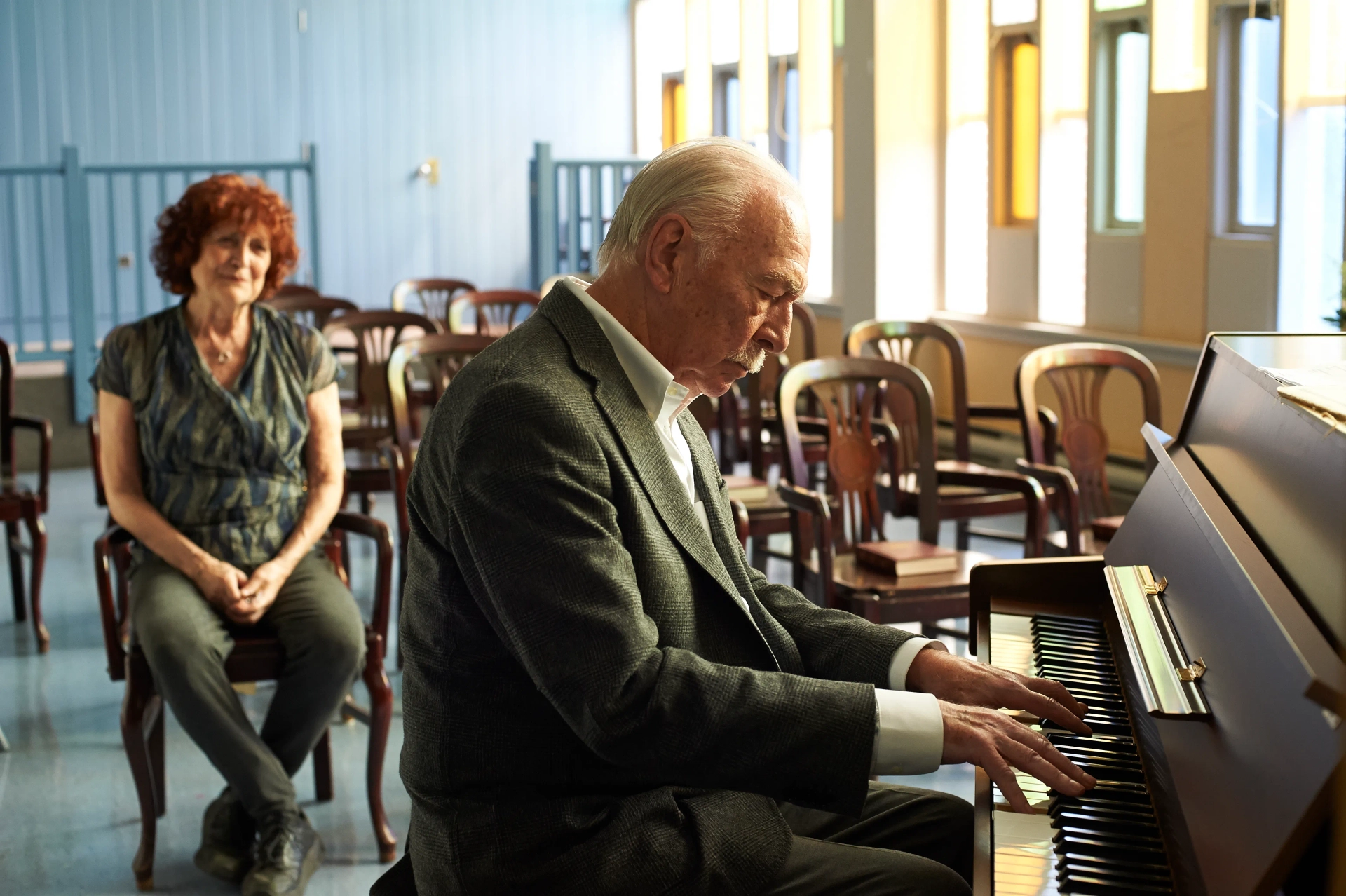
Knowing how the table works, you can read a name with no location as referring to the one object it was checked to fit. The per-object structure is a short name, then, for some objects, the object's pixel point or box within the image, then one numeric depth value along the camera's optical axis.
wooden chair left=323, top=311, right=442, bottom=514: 4.96
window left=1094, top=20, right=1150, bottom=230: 5.75
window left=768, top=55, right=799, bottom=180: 8.98
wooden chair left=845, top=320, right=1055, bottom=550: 4.05
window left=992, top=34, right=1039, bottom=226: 6.50
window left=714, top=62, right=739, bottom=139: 9.84
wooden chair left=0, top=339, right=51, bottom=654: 4.13
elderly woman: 2.67
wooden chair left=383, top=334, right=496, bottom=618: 3.82
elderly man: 1.40
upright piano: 1.09
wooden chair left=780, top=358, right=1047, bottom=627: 3.16
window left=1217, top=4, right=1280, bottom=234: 5.10
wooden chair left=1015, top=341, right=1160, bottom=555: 4.04
